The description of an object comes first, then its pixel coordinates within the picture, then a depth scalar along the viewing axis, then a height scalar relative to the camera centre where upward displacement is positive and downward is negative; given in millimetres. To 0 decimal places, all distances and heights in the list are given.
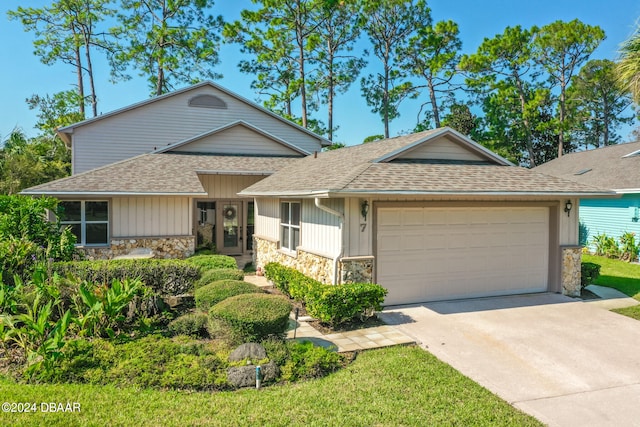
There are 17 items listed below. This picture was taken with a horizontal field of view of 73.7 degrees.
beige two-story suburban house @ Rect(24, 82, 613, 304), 8938 -138
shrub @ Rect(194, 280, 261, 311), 7699 -1538
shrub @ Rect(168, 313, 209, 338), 7332 -2056
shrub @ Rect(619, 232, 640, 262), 16375 -1414
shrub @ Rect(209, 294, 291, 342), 6336 -1627
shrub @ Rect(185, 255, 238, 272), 10180 -1330
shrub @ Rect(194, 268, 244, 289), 8992 -1445
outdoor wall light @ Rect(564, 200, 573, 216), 10469 +114
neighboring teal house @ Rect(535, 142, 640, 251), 17000 +1097
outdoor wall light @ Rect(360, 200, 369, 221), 8680 +42
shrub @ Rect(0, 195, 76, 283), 9102 -759
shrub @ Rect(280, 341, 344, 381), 5730 -2140
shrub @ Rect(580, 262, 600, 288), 10812 -1627
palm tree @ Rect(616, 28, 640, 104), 10047 +3486
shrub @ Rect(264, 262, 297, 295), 10203 -1674
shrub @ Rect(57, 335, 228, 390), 5406 -2127
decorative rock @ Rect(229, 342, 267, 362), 5891 -2021
